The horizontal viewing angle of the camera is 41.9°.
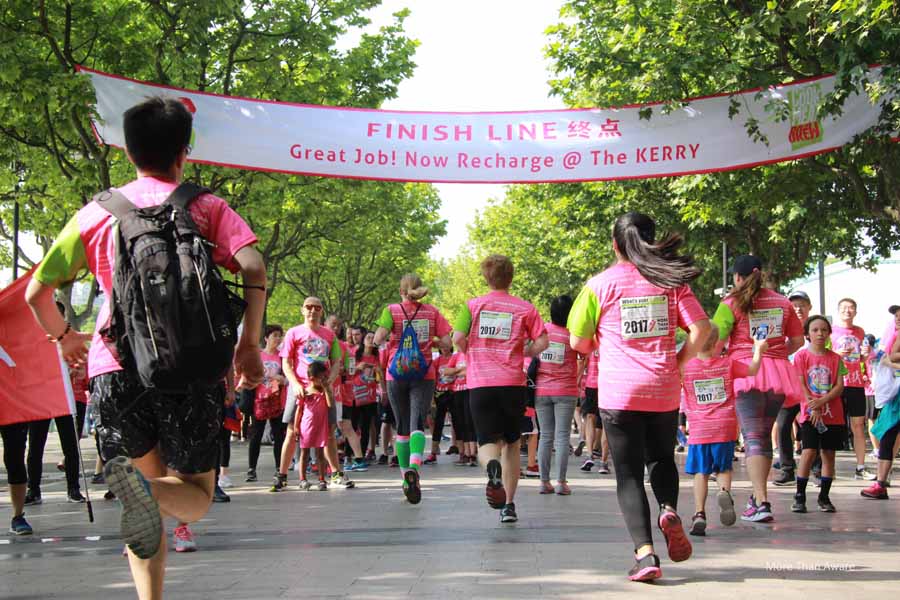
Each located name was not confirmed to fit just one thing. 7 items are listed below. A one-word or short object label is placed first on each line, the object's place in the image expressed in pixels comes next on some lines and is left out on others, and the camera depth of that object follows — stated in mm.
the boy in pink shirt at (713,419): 8969
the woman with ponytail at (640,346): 6559
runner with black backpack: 3971
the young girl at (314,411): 12844
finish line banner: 13789
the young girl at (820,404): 10500
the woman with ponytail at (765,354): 9172
